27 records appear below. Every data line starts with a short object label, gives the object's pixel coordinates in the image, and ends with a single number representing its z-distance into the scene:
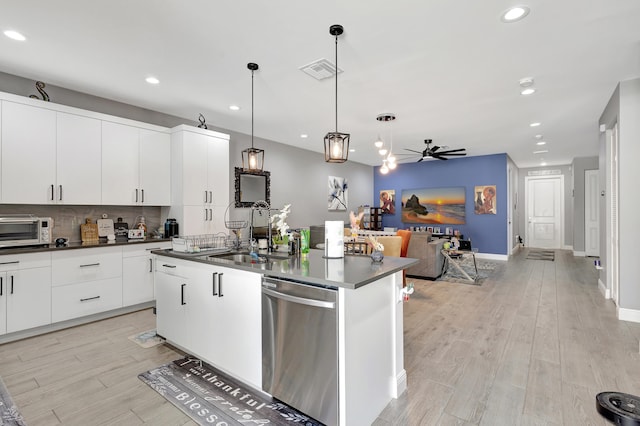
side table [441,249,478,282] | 5.84
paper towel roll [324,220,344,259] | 2.44
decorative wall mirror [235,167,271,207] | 5.90
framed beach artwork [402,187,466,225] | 8.88
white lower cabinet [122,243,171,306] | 4.02
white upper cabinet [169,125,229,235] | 4.55
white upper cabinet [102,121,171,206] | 4.04
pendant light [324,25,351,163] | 2.50
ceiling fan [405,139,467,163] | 6.61
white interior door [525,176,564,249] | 10.24
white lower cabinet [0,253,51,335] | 3.12
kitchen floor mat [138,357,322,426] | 2.00
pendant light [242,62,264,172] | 3.08
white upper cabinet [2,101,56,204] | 3.28
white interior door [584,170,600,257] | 8.59
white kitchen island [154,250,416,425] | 1.77
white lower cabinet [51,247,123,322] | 3.48
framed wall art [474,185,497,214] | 8.36
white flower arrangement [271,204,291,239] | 2.89
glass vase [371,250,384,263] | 2.29
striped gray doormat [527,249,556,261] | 8.37
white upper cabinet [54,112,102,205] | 3.64
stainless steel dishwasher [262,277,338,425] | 1.77
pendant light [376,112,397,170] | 4.89
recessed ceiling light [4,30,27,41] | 2.61
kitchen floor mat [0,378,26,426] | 1.99
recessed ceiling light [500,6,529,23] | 2.28
